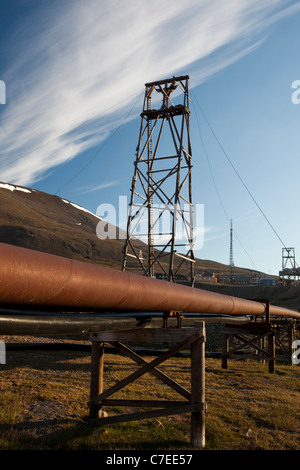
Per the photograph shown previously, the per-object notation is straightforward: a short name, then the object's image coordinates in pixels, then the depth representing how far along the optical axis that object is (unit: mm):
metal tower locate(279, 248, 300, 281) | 61847
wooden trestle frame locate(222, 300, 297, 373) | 14125
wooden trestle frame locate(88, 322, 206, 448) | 6332
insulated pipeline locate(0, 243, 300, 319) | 3557
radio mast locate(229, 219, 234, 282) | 102788
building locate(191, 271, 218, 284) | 90125
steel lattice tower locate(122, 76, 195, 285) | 21938
